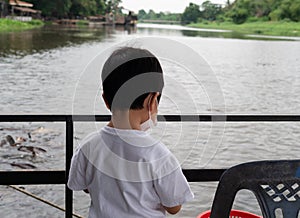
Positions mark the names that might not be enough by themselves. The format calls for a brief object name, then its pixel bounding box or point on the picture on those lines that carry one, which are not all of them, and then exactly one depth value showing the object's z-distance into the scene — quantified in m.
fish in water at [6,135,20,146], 5.94
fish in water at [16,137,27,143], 6.11
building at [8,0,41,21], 42.03
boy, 1.01
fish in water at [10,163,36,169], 5.01
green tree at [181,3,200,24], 49.63
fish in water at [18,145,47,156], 5.68
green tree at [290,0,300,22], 34.91
